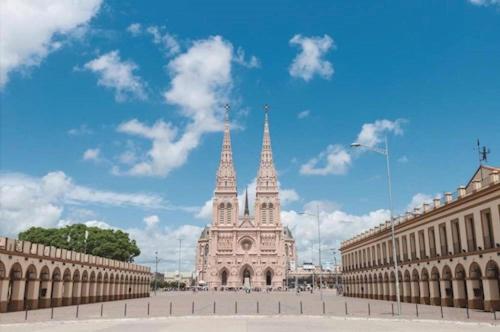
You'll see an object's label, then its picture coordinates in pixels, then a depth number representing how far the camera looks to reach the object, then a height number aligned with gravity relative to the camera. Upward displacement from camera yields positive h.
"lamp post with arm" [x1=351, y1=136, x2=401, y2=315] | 32.62 +8.64
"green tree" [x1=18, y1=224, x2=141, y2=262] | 79.31 +6.10
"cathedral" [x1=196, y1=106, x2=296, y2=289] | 144.25 +11.72
